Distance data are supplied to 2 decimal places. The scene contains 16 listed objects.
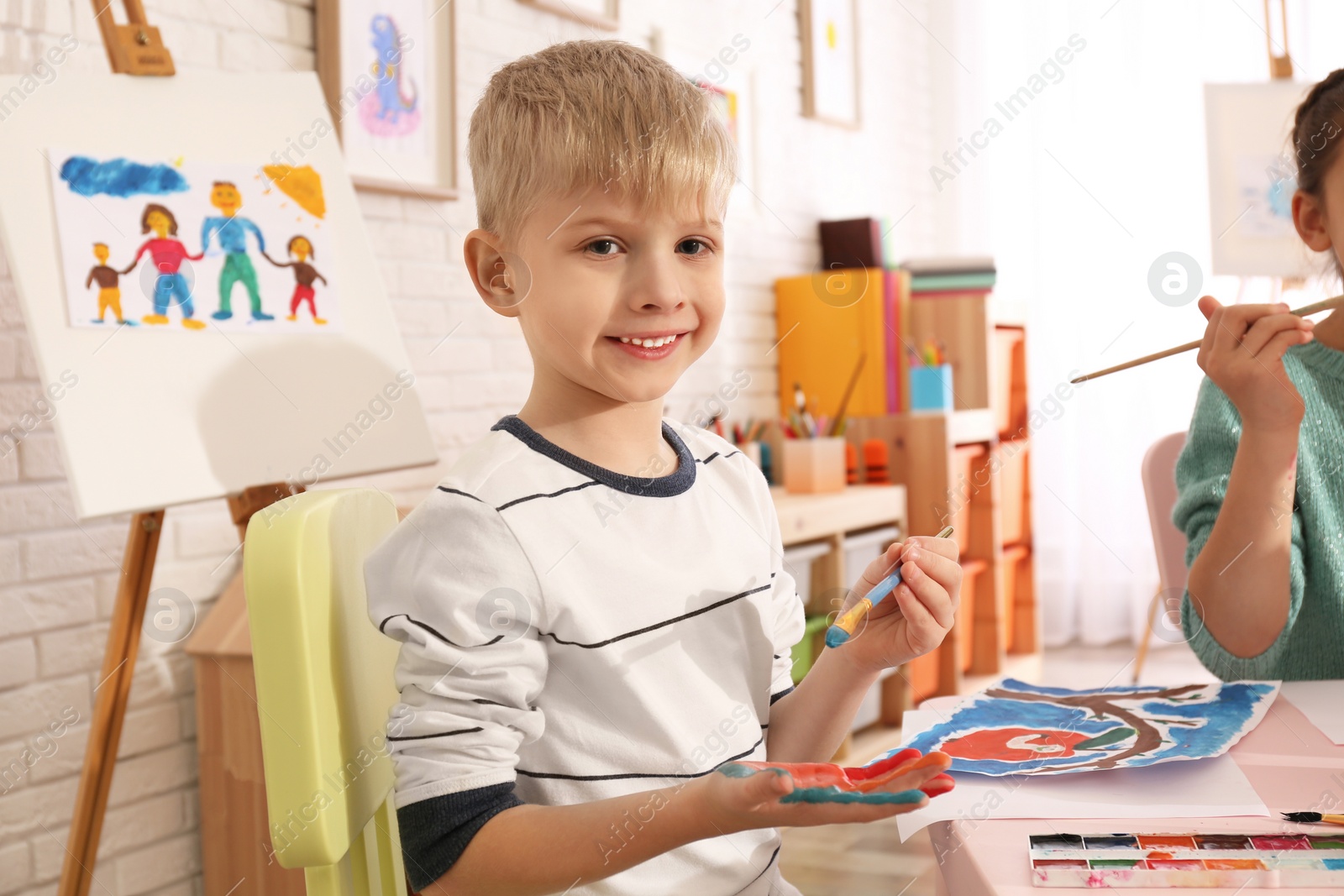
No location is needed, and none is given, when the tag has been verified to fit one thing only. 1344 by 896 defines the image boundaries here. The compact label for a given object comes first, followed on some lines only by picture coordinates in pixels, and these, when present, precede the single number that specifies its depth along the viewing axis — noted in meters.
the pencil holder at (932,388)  2.89
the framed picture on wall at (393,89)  1.88
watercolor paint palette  0.53
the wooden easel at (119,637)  1.22
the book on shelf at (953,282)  3.10
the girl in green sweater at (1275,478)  0.87
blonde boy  0.64
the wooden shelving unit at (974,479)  2.89
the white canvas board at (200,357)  1.17
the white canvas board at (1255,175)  1.84
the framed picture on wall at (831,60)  3.24
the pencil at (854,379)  2.95
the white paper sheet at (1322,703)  0.78
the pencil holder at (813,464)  2.60
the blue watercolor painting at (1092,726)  0.70
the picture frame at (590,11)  2.34
